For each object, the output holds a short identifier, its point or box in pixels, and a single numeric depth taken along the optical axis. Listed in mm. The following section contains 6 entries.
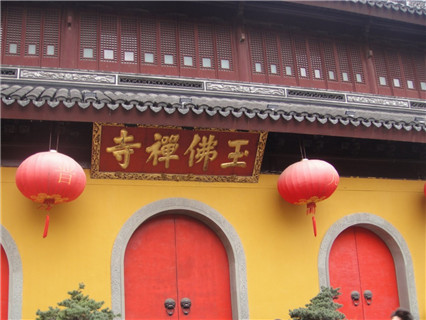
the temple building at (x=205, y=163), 6643
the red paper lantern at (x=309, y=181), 6977
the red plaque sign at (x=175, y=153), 7020
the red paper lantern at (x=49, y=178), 6016
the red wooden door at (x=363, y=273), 7934
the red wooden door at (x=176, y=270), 7062
